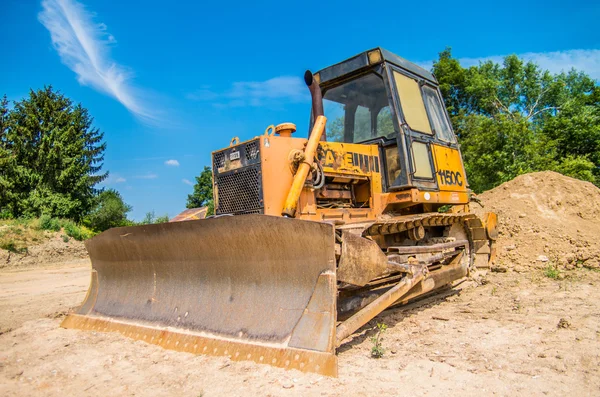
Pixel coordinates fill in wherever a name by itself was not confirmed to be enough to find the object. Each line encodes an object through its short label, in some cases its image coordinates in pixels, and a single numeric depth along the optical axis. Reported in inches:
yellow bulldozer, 122.3
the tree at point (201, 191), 1183.4
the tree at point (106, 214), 969.5
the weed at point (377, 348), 121.9
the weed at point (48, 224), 648.0
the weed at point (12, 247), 538.3
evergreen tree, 881.5
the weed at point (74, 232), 665.6
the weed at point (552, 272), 242.1
